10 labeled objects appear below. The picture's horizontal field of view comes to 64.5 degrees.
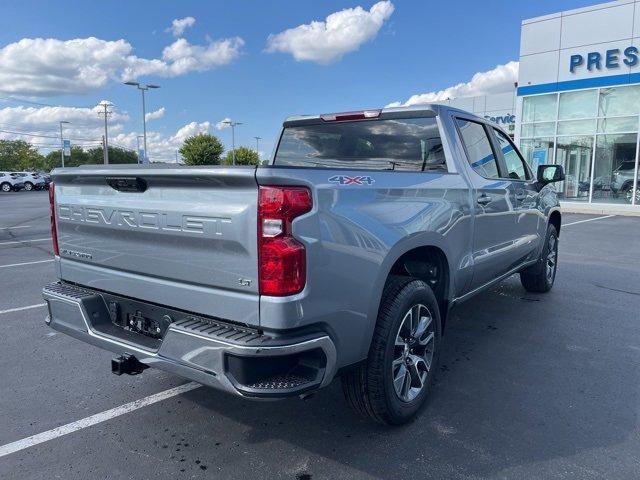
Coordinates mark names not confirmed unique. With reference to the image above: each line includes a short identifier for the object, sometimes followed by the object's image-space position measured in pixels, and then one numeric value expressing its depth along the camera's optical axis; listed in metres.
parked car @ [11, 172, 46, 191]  43.99
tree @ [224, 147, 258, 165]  63.30
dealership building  18.83
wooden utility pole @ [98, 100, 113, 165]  46.11
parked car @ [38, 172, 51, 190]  47.31
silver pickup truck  2.25
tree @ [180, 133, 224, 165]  50.67
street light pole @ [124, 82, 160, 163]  38.17
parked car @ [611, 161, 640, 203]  19.41
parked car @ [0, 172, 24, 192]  42.62
